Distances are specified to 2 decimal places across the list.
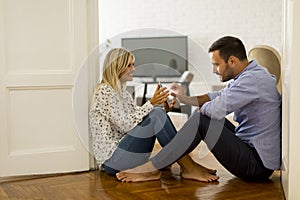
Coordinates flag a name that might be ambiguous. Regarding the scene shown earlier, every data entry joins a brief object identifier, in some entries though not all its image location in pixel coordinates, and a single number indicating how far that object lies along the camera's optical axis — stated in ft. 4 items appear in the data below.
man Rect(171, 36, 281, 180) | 9.29
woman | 10.02
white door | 10.24
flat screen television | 25.25
